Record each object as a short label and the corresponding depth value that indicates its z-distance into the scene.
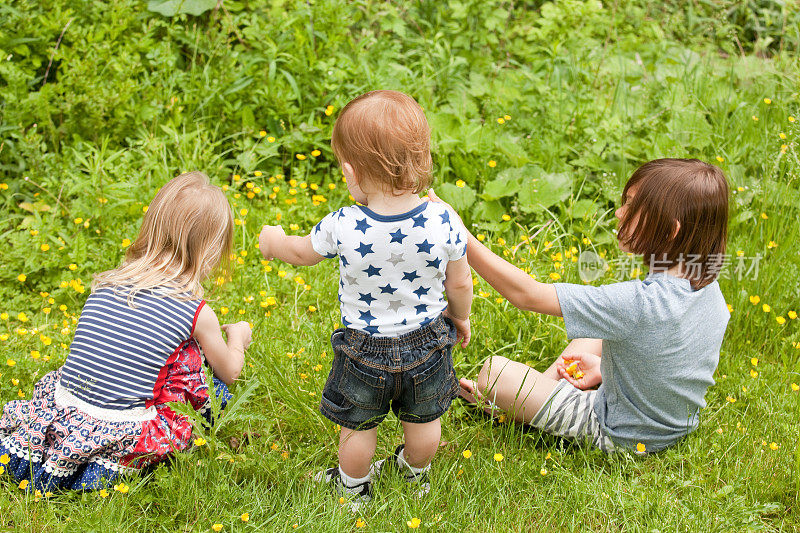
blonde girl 2.27
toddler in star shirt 1.87
